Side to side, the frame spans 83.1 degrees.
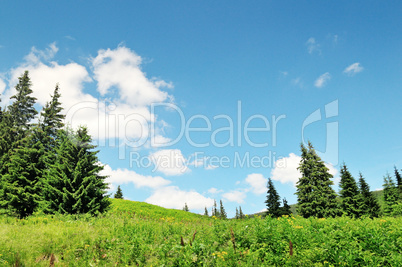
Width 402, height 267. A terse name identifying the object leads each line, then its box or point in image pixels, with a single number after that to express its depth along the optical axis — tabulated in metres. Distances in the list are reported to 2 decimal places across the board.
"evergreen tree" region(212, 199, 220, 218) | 94.74
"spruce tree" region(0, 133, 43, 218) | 19.19
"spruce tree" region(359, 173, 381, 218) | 35.77
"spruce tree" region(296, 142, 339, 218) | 29.64
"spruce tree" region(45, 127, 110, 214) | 14.37
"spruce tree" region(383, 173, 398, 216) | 44.84
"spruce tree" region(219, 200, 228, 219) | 93.97
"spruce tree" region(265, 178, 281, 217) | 36.75
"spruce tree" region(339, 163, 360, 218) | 34.94
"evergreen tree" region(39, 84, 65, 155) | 24.00
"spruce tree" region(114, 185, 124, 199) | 63.54
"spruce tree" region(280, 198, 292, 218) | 36.31
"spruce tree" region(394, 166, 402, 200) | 50.83
